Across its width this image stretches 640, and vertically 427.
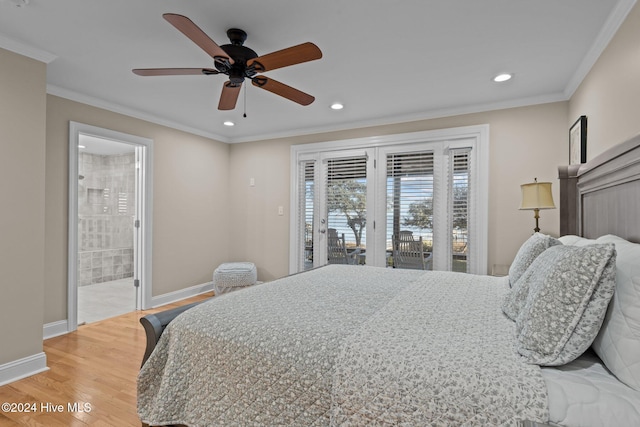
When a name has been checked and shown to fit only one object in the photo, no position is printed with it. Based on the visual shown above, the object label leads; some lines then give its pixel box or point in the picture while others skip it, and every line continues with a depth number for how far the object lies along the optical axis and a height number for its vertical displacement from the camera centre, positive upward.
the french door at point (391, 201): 3.70 +0.16
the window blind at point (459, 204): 3.72 +0.12
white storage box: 4.36 -0.87
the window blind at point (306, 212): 4.69 +0.02
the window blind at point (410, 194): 3.92 +0.25
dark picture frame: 2.67 +0.63
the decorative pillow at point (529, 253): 1.84 -0.22
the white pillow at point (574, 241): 1.84 -0.15
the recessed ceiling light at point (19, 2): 1.87 +1.21
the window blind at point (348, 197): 4.32 +0.22
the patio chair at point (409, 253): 3.92 -0.47
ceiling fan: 1.74 +0.92
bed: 0.97 -0.50
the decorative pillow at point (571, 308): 1.05 -0.31
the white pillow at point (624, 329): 0.95 -0.35
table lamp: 2.80 +0.16
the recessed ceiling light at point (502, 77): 2.84 +1.21
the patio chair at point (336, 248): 4.45 -0.47
